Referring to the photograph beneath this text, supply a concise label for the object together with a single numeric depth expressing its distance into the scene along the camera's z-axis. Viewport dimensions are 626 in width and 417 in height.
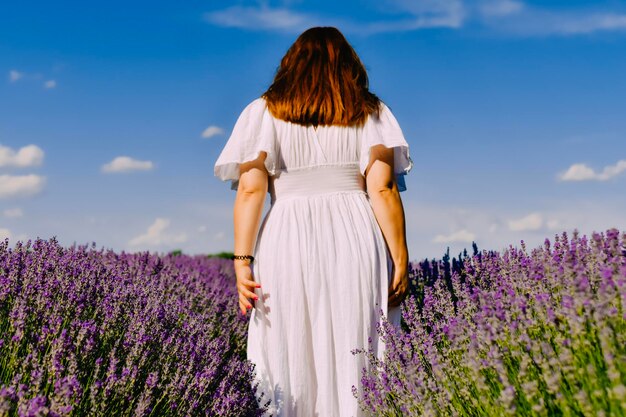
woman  3.12
